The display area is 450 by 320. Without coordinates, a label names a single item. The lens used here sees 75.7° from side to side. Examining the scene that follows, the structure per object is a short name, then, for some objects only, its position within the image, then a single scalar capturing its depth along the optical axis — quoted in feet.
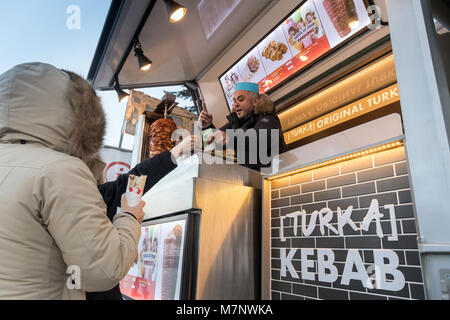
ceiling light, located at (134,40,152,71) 12.94
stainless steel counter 5.69
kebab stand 4.49
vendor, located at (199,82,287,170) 7.47
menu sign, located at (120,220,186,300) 5.99
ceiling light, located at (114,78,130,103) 15.99
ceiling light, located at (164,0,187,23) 9.90
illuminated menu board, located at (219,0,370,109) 9.07
